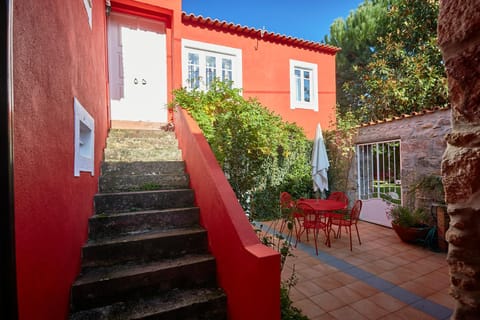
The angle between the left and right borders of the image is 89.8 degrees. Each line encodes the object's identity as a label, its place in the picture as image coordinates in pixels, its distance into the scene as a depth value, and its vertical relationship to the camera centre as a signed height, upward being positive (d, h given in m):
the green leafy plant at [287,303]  2.66 -1.71
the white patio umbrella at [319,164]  7.18 -0.18
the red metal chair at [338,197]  5.95 -0.99
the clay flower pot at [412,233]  4.84 -1.57
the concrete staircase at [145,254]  2.35 -1.11
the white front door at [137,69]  5.88 +2.31
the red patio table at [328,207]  4.82 -1.01
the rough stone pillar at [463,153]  0.69 +0.01
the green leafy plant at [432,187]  4.98 -0.64
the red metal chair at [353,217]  4.73 -1.17
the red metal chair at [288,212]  3.31 -0.77
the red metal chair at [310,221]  4.73 -1.29
